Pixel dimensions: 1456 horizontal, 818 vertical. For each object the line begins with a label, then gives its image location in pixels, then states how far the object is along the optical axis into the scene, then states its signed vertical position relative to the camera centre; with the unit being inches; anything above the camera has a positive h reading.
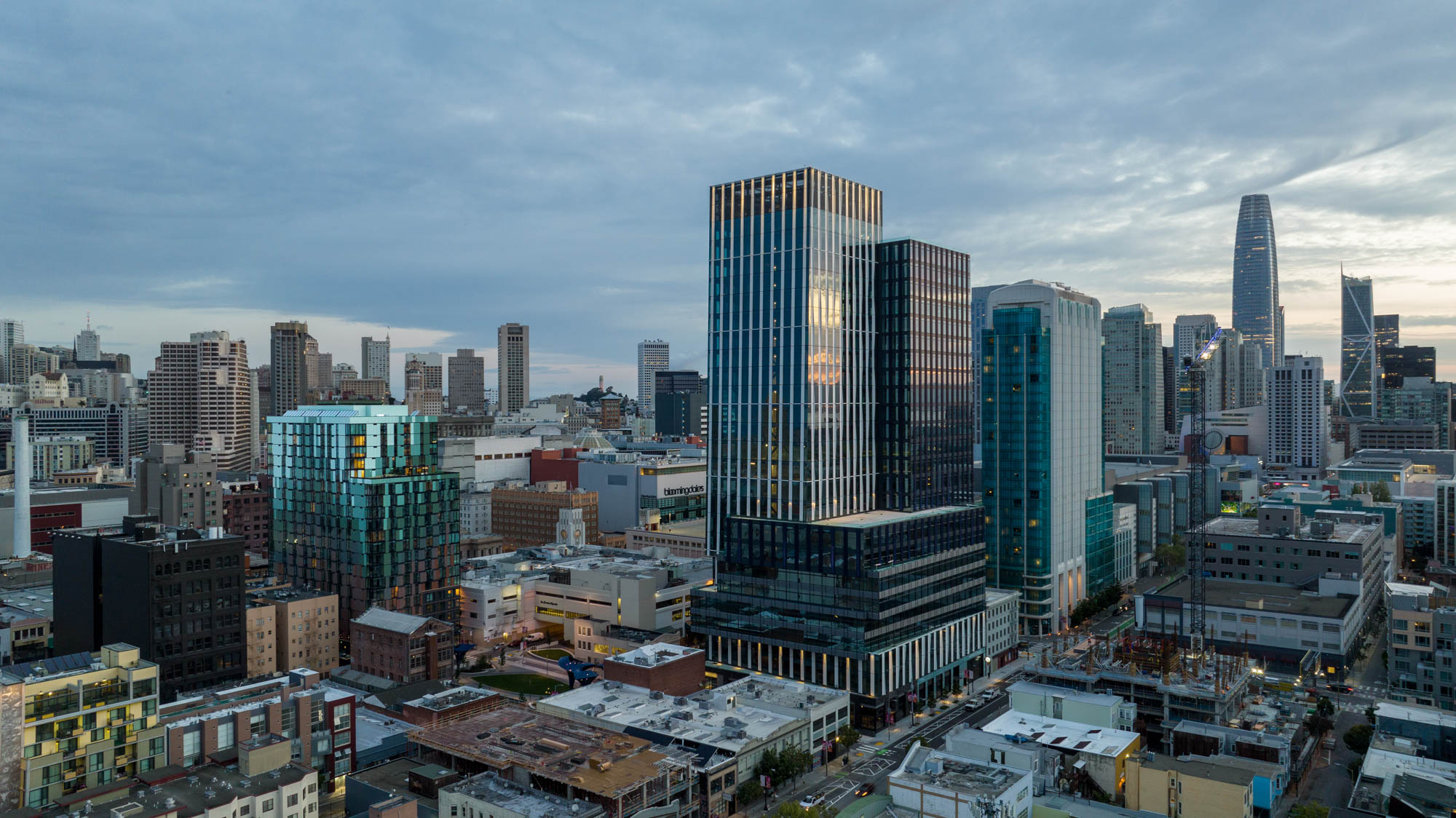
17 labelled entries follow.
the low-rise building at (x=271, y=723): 3654.0 -1219.5
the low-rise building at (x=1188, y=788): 3312.0 -1349.0
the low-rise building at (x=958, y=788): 3058.6 -1264.3
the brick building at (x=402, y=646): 5167.3 -1281.9
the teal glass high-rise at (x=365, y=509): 5900.6 -589.7
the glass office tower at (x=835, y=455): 4953.3 -249.4
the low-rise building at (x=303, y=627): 5418.3 -1231.0
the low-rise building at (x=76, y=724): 3422.7 -1156.5
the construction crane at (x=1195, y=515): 5575.8 -647.2
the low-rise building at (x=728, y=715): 3934.5 -1351.6
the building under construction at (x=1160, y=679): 4389.8 -1301.1
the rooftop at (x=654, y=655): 4778.5 -1243.0
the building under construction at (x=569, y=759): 3421.8 -1337.7
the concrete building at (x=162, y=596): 4505.4 -885.7
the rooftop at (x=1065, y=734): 3659.0 -1306.6
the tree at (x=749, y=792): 3740.2 -1503.9
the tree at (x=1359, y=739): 4224.9 -1480.7
